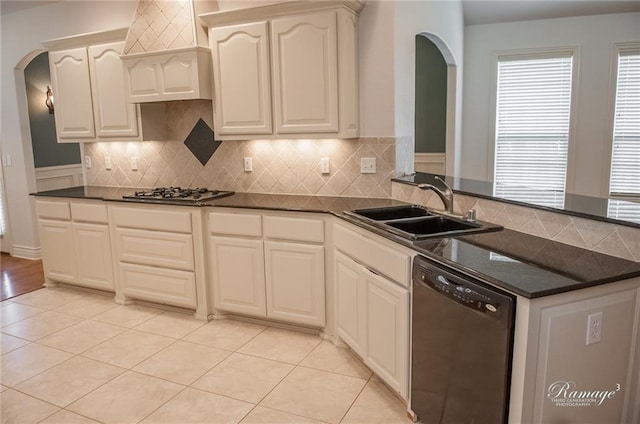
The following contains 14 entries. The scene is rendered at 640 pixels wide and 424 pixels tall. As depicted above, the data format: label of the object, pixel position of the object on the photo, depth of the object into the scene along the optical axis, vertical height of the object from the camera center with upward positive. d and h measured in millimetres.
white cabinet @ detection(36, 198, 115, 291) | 4039 -874
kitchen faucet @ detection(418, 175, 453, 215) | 2684 -326
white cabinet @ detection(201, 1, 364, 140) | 3178 +521
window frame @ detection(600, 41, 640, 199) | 4957 +282
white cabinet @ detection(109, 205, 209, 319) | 3596 -887
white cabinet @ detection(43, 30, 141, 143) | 3982 +489
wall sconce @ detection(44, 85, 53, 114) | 5871 +571
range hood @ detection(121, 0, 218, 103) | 3525 +702
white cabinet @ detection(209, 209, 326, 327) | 3154 -876
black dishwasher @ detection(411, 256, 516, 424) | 1645 -819
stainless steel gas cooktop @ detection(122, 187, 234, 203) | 3637 -420
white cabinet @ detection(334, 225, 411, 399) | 2305 -900
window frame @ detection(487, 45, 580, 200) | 5133 +614
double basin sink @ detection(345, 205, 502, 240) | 2354 -461
